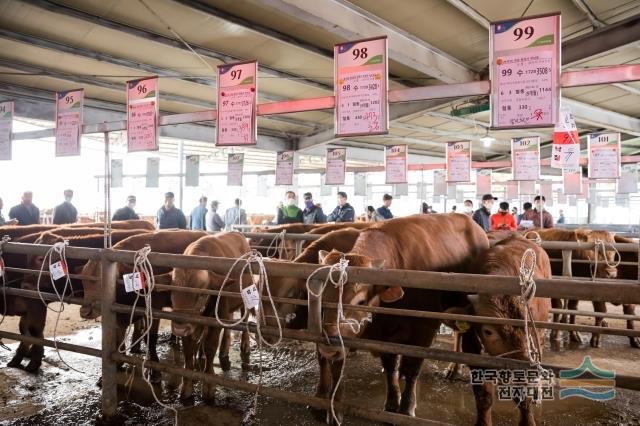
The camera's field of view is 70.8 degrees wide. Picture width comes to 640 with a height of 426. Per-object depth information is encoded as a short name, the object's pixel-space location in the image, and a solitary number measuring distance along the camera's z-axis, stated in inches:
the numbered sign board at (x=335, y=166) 514.0
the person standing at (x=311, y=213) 466.9
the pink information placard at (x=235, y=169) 471.8
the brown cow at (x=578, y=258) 263.1
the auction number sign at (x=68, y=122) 310.5
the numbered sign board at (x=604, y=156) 444.1
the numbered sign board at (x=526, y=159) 467.8
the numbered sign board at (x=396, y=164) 516.4
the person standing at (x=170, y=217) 403.9
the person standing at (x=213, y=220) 502.6
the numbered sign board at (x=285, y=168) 515.2
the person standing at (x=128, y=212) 420.2
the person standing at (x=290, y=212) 462.0
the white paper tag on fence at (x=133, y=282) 137.7
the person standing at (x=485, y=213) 397.7
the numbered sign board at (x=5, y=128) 346.3
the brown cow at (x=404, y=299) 156.6
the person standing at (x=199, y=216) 511.8
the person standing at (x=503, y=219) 398.6
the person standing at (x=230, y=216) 578.6
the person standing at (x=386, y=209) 472.7
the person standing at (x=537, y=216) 457.4
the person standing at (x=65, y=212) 422.0
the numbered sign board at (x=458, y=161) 510.3
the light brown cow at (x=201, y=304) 164.7
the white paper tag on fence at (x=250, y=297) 114.4
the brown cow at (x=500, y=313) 118.7
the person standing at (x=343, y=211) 446.8
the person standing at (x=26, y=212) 405.4
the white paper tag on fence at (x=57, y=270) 154.1
